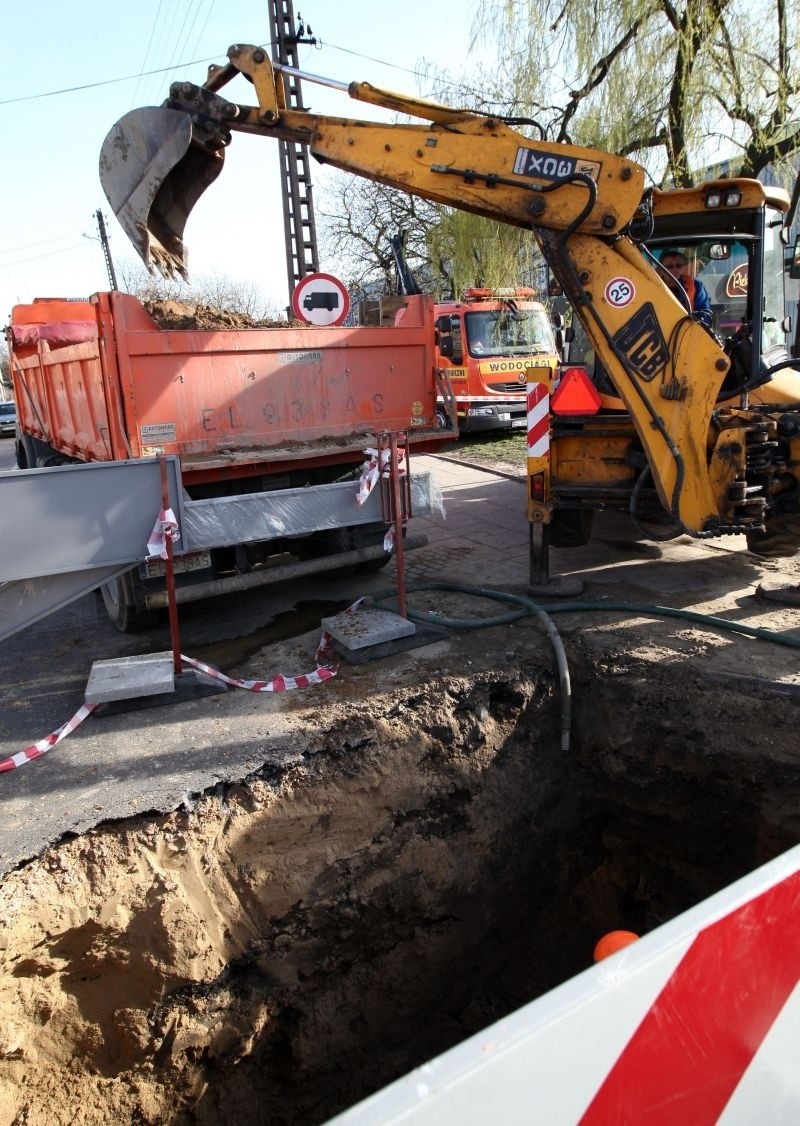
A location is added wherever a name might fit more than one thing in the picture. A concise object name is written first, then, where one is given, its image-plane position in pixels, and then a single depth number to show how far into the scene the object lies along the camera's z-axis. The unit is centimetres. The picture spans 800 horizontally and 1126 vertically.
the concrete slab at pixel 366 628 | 473
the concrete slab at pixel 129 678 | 414
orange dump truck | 478
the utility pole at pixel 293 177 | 1505
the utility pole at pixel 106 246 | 3325
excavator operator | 566
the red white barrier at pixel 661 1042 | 105
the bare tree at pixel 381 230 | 2544
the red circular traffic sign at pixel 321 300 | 676
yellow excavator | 481
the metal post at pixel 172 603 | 427
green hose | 441
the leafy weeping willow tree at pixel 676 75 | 1005
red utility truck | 1370
